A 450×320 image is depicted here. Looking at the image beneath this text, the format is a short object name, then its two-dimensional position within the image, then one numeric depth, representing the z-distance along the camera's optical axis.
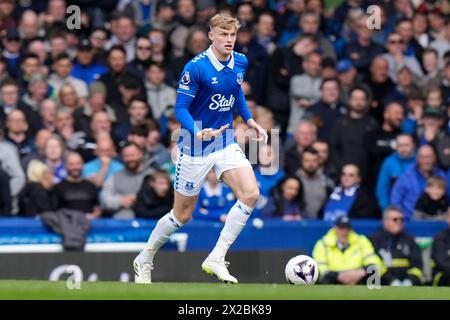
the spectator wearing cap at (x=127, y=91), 18.44
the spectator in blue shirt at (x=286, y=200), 17.33
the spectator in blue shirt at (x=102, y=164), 17.11
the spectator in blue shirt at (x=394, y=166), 18.03
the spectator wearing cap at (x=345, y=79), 19.48
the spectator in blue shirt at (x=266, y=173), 17.16
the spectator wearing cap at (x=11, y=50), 18.73
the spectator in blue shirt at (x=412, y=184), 17.78
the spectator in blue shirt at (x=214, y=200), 16.61
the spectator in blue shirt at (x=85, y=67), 18.91
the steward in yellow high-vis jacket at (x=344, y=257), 16.02
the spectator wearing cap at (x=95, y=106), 18.00
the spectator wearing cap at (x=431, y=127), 18.48
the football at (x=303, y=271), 12.84
